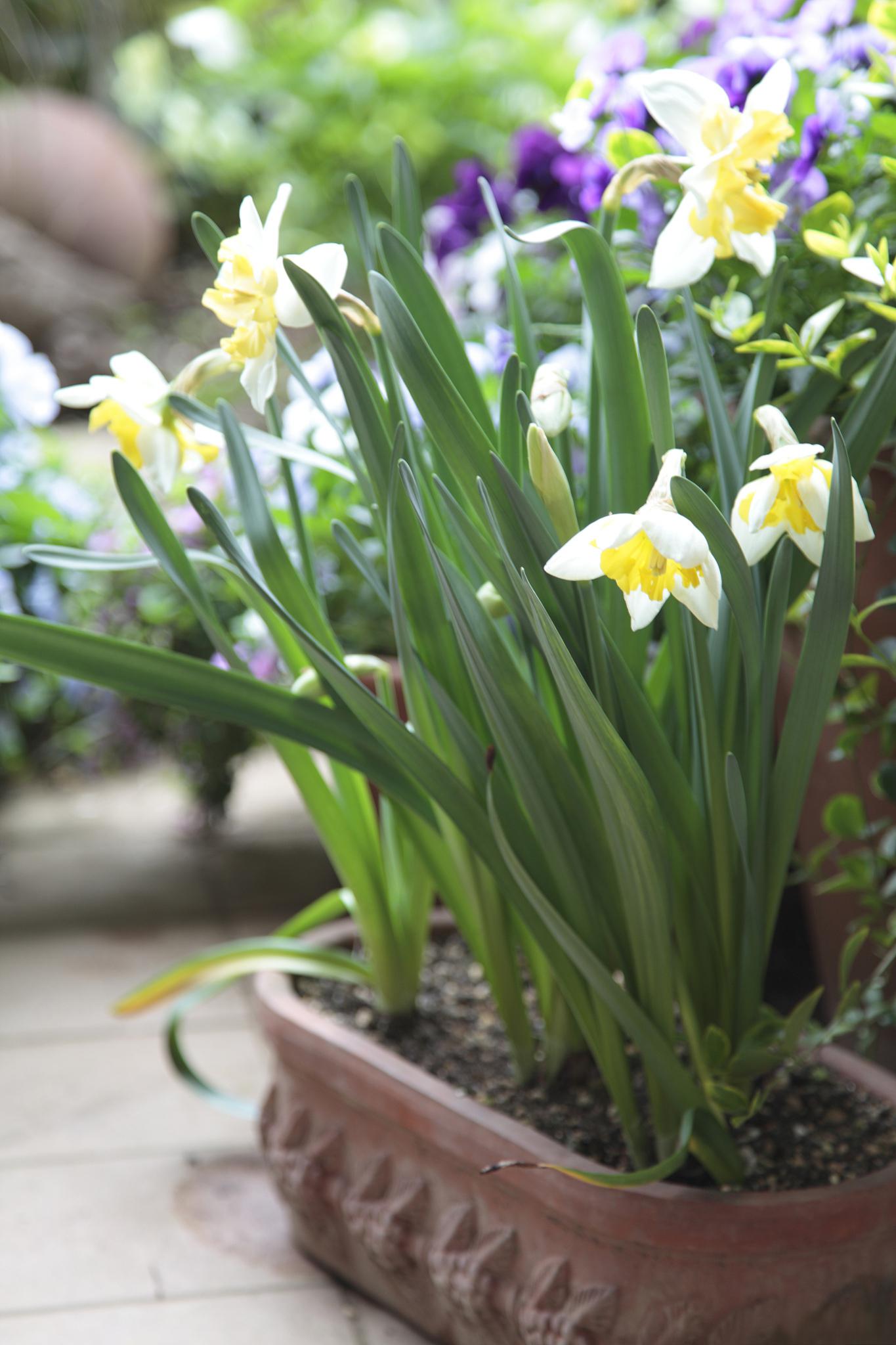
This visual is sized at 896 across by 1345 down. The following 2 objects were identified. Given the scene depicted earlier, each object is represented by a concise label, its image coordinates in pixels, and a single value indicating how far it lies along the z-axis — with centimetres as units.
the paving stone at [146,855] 175
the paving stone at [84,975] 145
